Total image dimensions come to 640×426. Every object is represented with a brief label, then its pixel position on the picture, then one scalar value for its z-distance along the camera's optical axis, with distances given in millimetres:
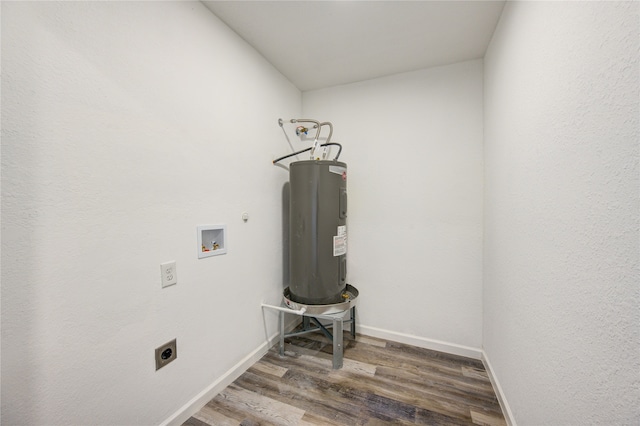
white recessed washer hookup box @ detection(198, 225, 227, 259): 1396
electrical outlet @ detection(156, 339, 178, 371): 1183
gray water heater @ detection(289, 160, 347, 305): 1763
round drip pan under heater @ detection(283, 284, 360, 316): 1739
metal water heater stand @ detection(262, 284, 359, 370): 1740
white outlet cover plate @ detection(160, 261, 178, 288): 1195
